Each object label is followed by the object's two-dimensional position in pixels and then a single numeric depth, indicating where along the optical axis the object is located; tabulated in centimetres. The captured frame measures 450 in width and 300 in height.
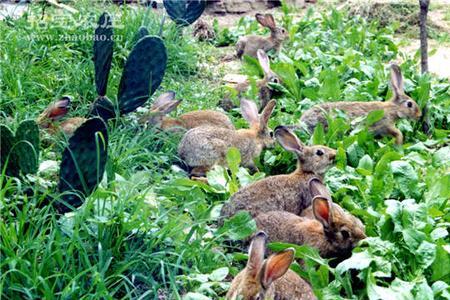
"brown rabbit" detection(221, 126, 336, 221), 480
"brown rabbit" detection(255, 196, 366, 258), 438
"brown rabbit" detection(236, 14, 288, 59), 895
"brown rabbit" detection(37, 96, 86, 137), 555
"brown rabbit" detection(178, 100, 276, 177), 569
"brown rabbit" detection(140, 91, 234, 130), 609
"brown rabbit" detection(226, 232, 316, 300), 359
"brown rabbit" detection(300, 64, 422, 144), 616
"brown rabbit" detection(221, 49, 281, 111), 721
